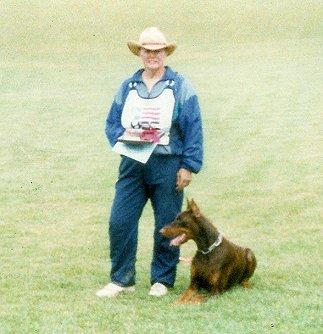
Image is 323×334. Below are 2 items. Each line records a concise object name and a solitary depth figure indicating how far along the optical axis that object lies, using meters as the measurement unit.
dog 11.75
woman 11.70
